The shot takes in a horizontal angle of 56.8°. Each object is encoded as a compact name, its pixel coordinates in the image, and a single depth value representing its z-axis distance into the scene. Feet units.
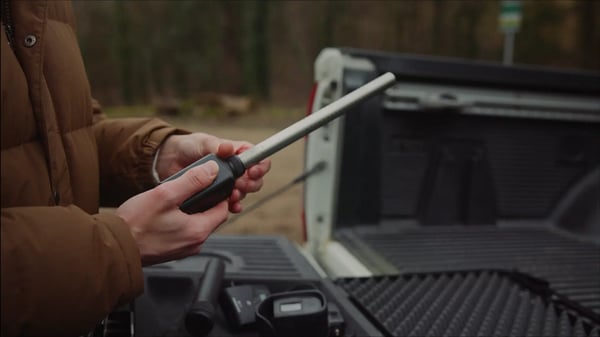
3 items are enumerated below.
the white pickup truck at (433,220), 4.74
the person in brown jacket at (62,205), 2.57
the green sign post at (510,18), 23.95
